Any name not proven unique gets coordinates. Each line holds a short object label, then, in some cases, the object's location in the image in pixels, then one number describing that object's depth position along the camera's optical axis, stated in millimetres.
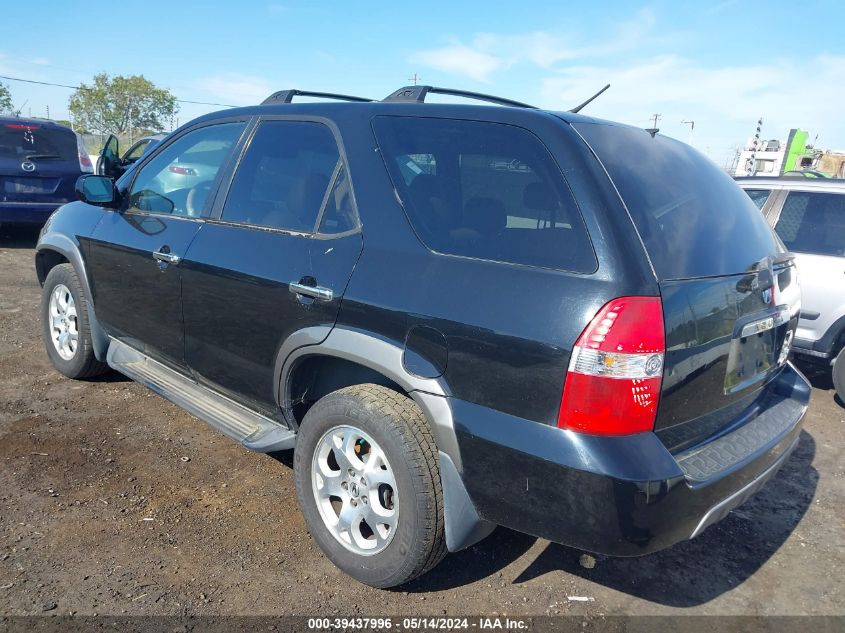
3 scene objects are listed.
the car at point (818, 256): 5059
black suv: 1961
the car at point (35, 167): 8250
